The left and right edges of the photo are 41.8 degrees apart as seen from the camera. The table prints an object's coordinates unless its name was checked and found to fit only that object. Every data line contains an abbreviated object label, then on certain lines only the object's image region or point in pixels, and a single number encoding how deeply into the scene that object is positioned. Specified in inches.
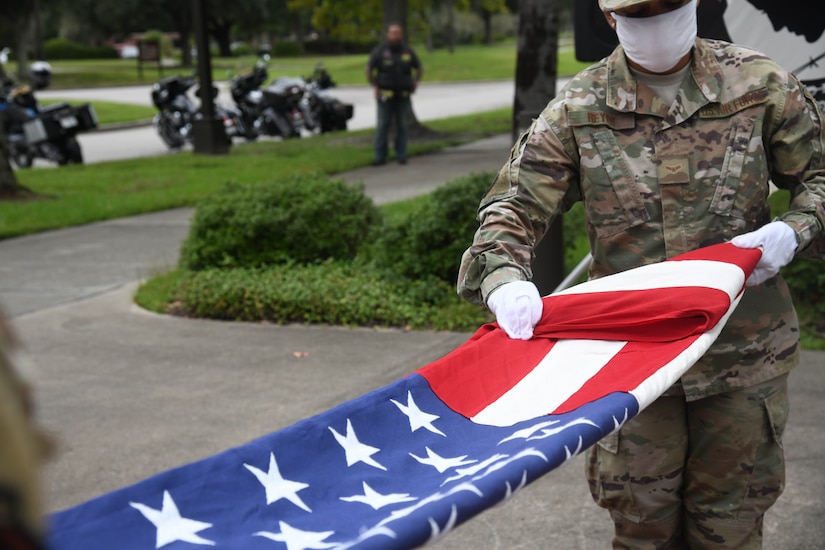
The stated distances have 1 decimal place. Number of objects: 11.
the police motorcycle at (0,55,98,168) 621.9
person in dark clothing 572.1
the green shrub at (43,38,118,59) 2439.7
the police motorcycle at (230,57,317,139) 763.4
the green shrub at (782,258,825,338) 247.8
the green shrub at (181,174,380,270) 309.9
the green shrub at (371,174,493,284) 284.5
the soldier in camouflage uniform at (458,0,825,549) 107.0
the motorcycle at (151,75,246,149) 721.0
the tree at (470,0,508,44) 2768.2
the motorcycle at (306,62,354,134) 805.9
